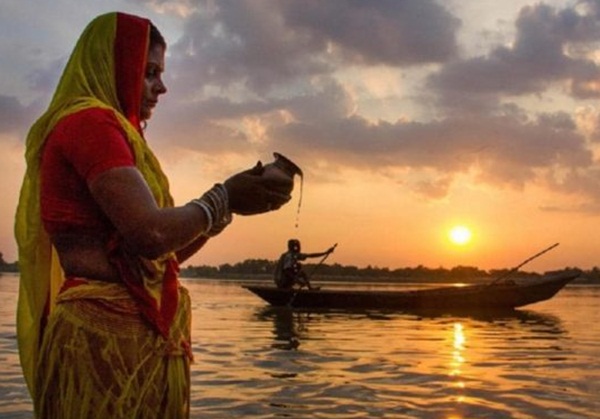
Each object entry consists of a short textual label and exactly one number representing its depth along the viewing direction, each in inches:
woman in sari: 74.0
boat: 968.9
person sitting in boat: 1016.9
